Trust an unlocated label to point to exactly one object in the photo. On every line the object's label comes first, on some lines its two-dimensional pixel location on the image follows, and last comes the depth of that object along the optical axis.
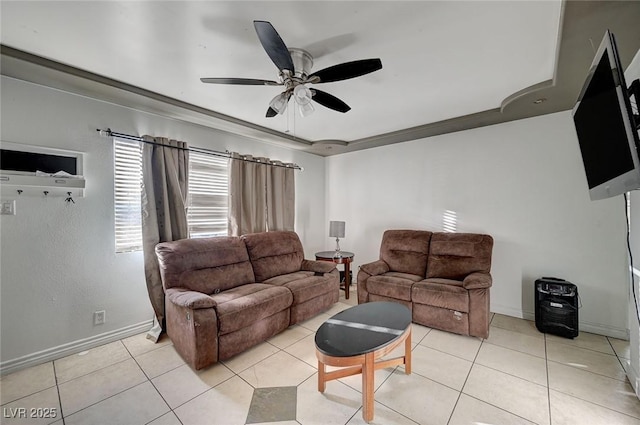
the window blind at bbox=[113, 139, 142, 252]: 2.72
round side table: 3.97
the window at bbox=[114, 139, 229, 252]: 2.74
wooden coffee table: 1.63
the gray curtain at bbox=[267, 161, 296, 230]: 4.05
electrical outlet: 2.55
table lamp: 4.32
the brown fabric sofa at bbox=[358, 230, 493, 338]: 2.67
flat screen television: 1.11
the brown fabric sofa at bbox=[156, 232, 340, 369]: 2.18
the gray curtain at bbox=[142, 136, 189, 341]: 2.75
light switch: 2.12
